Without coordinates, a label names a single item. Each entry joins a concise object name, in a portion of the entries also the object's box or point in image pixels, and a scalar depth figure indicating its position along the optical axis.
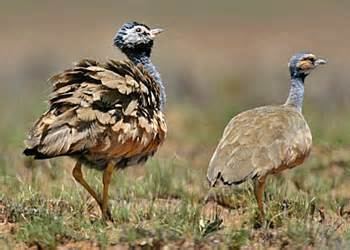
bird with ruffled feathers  18.42
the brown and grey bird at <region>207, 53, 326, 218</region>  18.89
